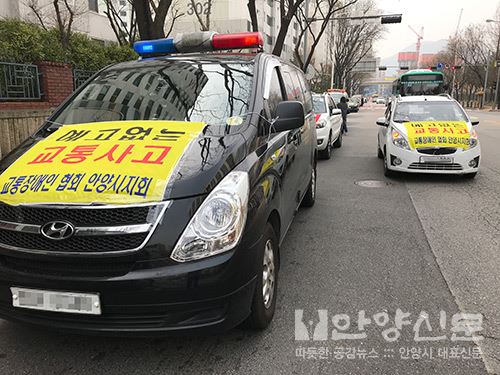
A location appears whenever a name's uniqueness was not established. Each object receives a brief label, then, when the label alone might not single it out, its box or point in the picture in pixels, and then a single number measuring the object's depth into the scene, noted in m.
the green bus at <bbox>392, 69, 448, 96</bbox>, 28.48
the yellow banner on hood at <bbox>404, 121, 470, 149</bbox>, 7.79
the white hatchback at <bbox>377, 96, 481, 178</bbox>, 7.79
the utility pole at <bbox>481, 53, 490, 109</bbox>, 59.65
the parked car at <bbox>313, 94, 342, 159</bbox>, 10.61
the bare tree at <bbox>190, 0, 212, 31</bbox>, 43.39
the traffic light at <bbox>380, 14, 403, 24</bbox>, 23.78
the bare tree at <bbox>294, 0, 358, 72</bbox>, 23.61
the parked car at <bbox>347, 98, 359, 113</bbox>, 24.89
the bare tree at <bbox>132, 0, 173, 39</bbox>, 9.35
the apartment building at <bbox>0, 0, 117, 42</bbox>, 20.05
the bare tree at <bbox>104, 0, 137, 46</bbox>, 18.49
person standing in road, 16.52
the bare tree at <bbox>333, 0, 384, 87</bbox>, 40.91
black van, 2.39
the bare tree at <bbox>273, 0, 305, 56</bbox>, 17.98
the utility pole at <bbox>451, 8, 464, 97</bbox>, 69.19
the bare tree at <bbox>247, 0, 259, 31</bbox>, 16.33
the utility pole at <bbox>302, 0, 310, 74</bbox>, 24.19
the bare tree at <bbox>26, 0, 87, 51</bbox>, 20.08
